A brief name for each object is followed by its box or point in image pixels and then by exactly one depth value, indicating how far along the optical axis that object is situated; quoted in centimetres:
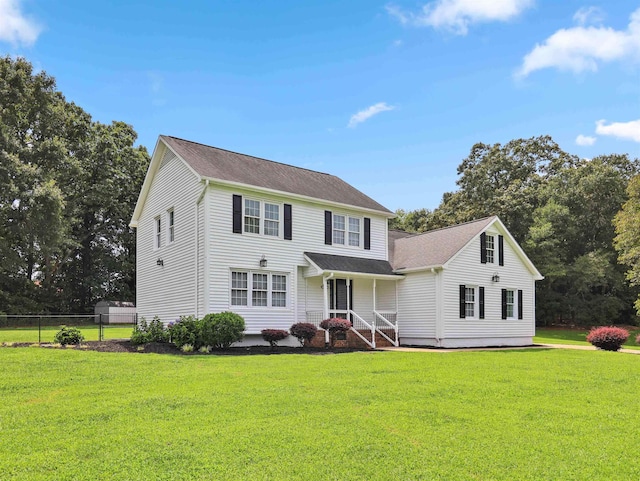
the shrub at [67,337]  1612
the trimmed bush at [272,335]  1759
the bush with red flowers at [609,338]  2027
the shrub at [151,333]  1745
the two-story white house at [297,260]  1809
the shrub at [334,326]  1833
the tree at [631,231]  2869
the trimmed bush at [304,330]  1786
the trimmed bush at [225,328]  1570
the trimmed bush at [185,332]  1597
